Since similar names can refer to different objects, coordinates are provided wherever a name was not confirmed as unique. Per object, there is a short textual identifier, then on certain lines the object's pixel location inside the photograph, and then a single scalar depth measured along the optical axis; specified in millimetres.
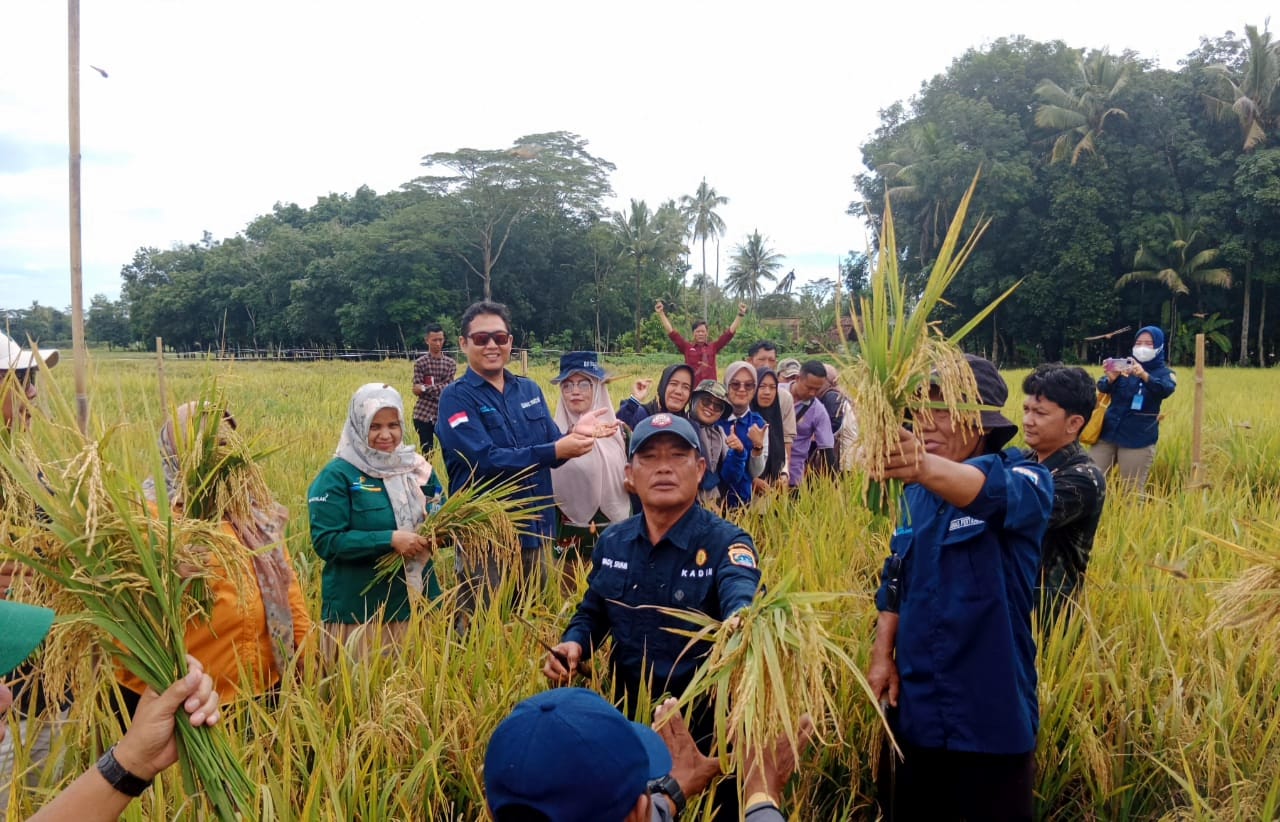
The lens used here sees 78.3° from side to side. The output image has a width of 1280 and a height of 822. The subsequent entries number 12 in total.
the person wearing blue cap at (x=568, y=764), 1144
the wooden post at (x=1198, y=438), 5770
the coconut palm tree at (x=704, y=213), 51500
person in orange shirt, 1813
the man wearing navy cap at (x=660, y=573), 1996
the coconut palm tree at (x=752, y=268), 52312
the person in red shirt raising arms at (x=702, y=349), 7254
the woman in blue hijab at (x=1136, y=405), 5730
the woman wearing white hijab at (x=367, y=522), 2879
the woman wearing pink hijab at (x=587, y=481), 3984
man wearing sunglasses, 3311
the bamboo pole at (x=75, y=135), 2902
